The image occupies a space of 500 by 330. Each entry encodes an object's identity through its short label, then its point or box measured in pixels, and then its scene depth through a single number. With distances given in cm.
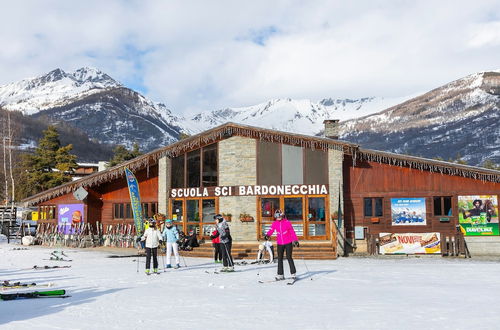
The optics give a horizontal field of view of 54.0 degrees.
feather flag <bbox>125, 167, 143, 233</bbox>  2104
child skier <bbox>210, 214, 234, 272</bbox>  1412
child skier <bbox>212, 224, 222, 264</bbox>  1615
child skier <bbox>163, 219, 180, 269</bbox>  1558
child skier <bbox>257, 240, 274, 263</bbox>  1742
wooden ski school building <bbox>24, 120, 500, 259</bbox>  2038
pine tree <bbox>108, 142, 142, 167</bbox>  5331
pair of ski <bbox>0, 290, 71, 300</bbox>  984
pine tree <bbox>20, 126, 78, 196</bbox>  4806
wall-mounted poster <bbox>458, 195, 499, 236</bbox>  2016
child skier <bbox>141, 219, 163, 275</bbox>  1417
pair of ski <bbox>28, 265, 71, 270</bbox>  1591
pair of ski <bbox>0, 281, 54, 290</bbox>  1166
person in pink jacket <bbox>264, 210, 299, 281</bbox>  1237
